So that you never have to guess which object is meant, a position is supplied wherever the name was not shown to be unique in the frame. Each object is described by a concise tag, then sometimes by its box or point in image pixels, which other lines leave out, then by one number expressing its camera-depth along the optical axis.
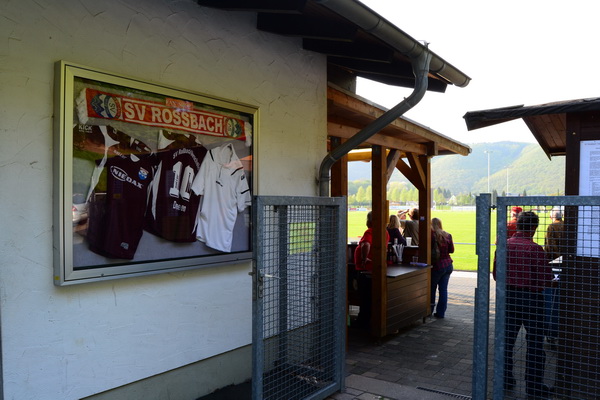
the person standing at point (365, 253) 7.37
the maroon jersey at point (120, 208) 3.31
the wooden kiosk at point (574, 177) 3.75
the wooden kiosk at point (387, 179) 6.32
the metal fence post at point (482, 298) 3.16
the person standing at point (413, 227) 9.25
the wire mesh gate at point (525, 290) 3.09
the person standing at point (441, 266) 8.49
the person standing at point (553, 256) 5.01
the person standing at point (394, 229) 8.30
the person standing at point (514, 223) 4.66
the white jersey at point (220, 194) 4.11
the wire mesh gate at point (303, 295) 3.45
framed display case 3.11
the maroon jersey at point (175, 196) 3.73
